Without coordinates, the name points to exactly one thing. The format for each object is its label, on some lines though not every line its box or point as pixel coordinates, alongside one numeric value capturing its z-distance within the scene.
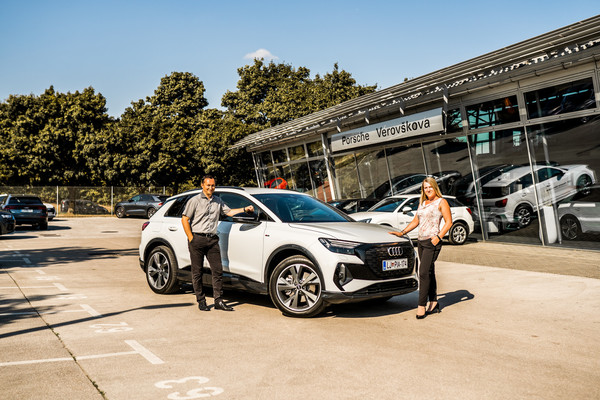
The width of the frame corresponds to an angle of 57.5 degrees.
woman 6.73
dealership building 13.59
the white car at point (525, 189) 13.95
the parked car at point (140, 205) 35.47
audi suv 6.35
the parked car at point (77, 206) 41.69
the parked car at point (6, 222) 17.53
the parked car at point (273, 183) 30.33
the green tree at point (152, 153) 41.31
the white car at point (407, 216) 15.84
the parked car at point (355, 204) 18.48
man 7.11
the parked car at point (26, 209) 23.16
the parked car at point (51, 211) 31.70
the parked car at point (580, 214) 13.40
